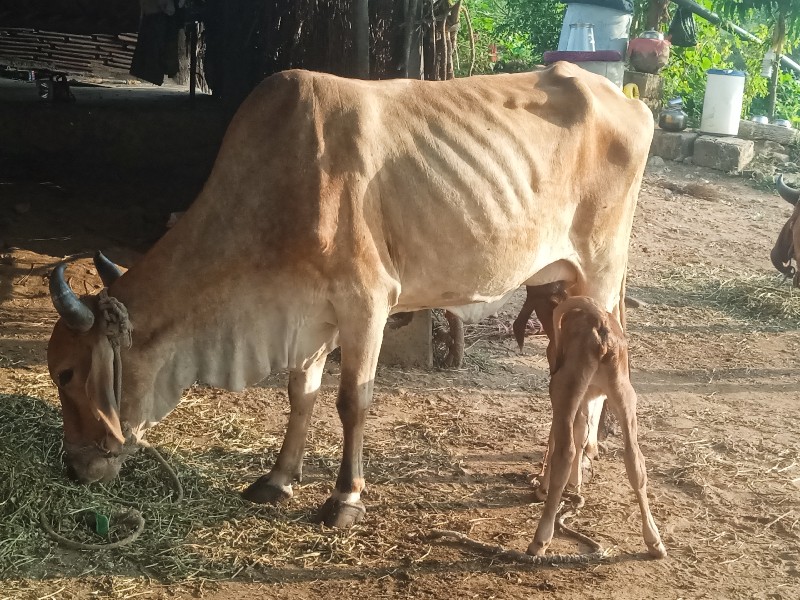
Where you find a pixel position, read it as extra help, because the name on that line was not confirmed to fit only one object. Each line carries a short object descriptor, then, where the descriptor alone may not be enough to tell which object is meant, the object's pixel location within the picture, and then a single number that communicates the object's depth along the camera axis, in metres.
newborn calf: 3.84
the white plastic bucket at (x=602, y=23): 14.09
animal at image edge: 8.30
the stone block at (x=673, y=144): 13.49
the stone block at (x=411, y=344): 6.40
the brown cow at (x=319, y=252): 3.95
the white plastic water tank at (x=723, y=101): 13.55
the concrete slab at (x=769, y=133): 13.83
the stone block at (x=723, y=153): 13.04
